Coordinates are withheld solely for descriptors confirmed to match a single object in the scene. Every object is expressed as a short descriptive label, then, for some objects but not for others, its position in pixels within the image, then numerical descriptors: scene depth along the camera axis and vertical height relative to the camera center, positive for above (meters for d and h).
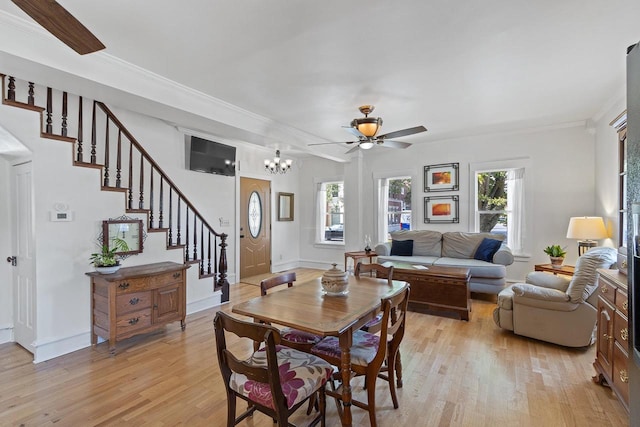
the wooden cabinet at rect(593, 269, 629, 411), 2.00 -0.87
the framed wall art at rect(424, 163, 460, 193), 5.81 +0.69
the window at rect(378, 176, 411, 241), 6.55 +0.18
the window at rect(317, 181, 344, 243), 7.50 +0.04
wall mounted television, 5.14 +1.00
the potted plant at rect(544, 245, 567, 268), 4.43 -0.61
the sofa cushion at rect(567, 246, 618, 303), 2.83 -0.55
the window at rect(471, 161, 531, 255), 5.22 +0.19
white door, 2.97 -0.45
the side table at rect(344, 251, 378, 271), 5.90 -0.80
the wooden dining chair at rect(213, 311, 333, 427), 1.45 -0.87
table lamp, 3.98 -0.19
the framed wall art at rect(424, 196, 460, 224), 5.82 +0.09
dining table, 1.71 -0.60
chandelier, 5.59 +0.93
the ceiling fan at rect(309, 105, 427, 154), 3.55 +0.97
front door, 6.30 -0.28
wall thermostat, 3.02 -0.03
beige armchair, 2.90 -0.93
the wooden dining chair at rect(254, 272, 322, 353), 2.13 -0.89
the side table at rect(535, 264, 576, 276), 4.25 -0.78
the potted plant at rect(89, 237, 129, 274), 3.19 -0.49
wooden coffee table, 3.94 -0.98
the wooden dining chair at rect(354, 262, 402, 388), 2.29 -0.86
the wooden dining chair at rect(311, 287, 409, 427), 1.82 -0.89
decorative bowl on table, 2.22 -0.50
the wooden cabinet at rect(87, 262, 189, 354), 3.06 -0.92
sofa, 4.60 -0.68
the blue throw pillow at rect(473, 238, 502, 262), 4.88 -0.57
